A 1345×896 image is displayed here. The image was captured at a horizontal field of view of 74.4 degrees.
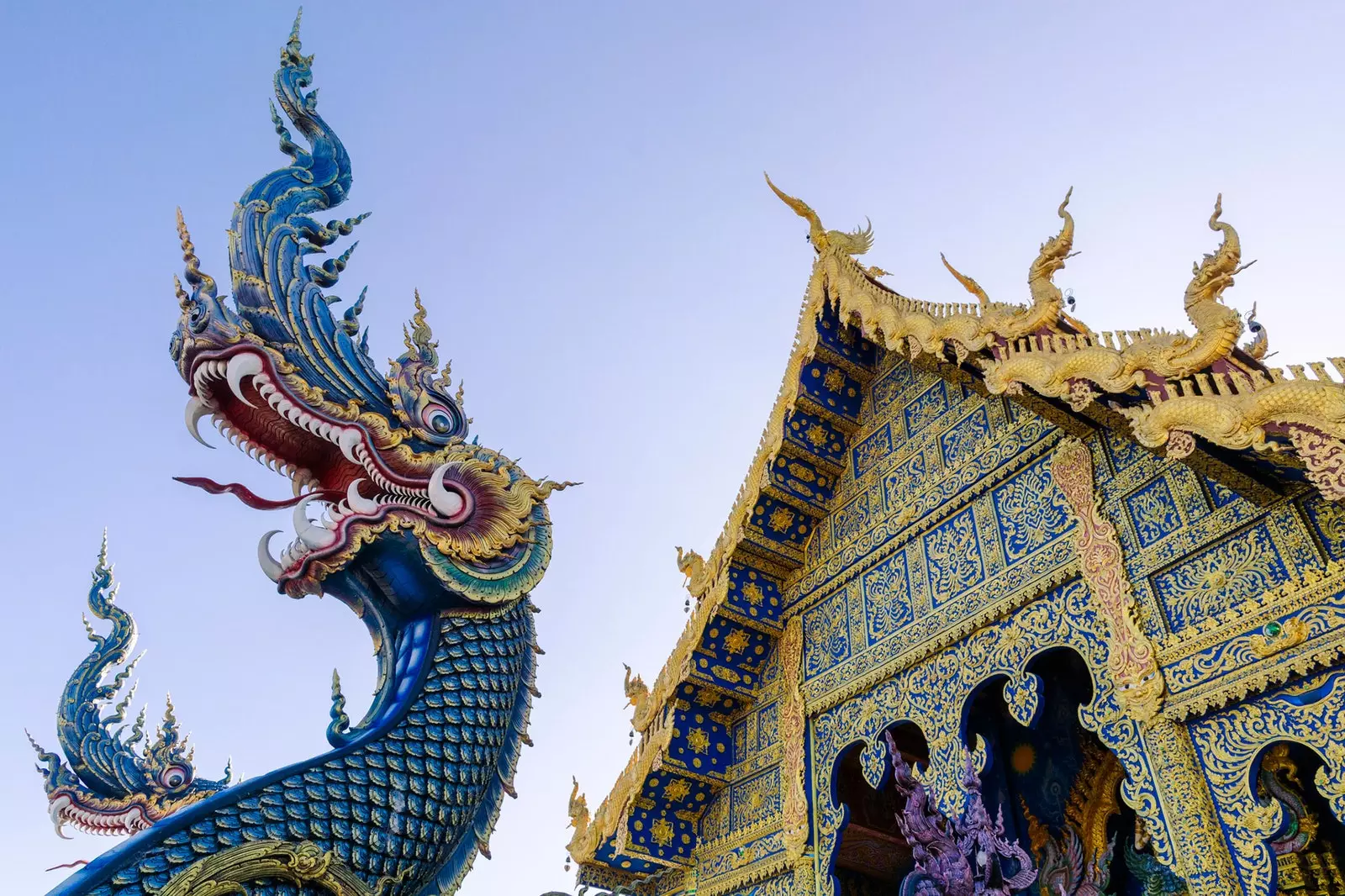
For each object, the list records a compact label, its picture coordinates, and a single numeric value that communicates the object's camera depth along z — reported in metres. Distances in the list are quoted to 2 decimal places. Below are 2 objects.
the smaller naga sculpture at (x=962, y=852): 4.51
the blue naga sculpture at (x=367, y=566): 3.83
